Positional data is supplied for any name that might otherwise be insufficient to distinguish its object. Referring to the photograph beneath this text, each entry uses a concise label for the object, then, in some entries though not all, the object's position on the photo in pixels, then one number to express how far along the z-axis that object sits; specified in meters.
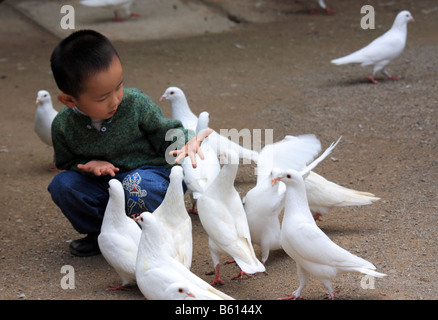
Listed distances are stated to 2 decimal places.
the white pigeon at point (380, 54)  6.81
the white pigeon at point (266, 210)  3.45
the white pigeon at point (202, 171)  3.81
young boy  3.27
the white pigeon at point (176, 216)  3.03
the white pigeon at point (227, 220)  3.12
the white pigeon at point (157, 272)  2.51
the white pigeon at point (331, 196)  3.77
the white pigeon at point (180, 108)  5.03
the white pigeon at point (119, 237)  3.02
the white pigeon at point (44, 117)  5.37
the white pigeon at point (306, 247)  2.81
